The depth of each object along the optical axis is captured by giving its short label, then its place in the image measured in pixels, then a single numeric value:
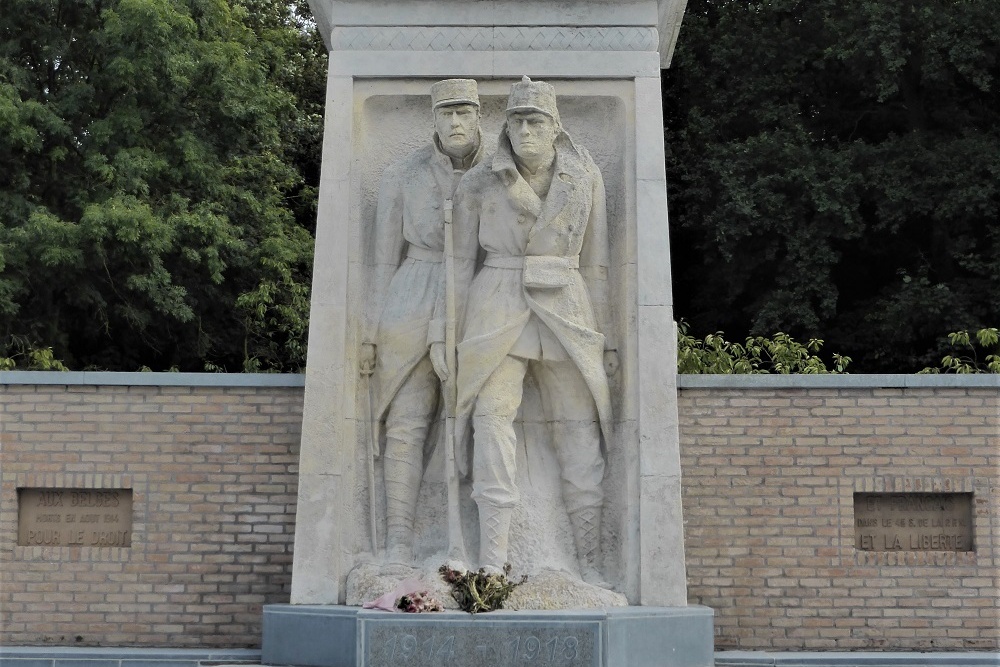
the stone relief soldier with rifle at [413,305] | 9.55
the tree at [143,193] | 17.59
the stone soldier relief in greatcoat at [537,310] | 9.38
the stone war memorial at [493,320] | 9.34
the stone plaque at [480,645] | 8.10
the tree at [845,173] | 18.50
